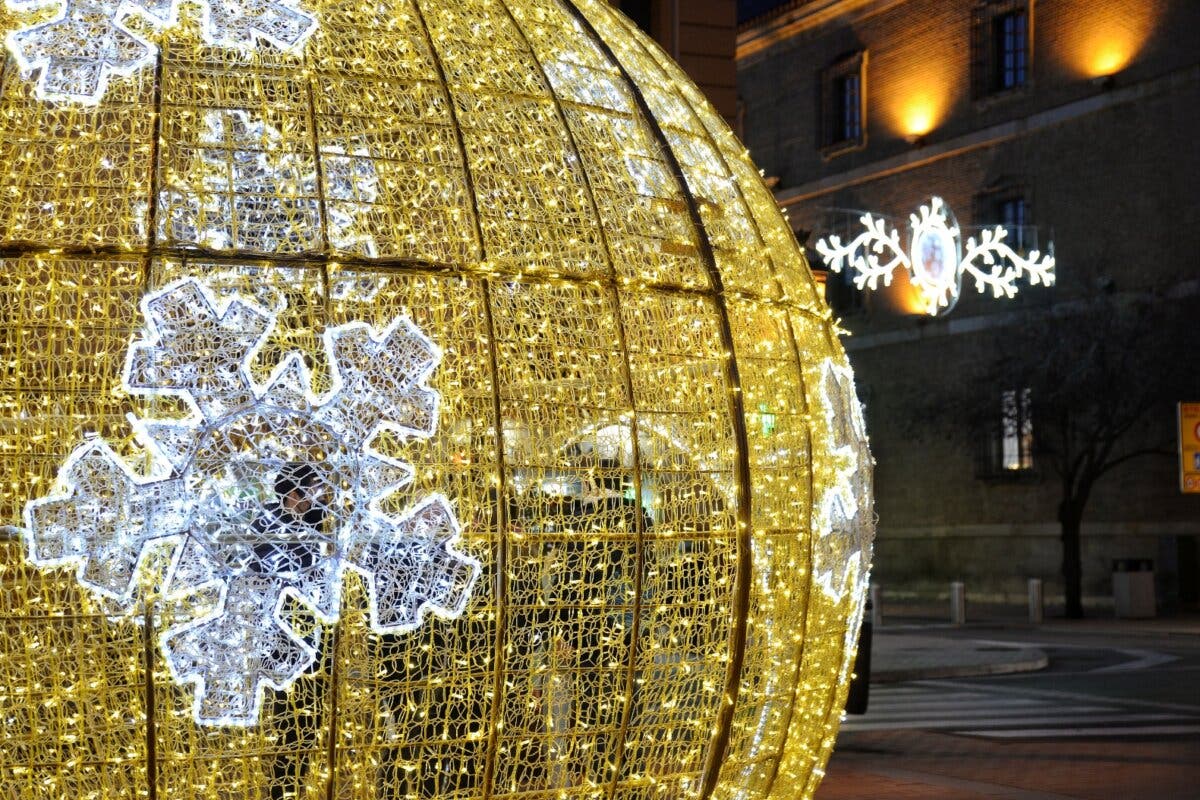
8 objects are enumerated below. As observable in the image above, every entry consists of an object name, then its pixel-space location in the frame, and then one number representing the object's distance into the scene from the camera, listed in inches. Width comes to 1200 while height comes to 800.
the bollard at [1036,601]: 1095.6
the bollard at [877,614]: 1044.3
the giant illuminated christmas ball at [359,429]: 151.5
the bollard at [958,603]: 1089.4
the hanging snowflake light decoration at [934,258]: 711.7
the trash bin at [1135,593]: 1087.6
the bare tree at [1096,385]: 1107.9
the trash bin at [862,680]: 432.1
